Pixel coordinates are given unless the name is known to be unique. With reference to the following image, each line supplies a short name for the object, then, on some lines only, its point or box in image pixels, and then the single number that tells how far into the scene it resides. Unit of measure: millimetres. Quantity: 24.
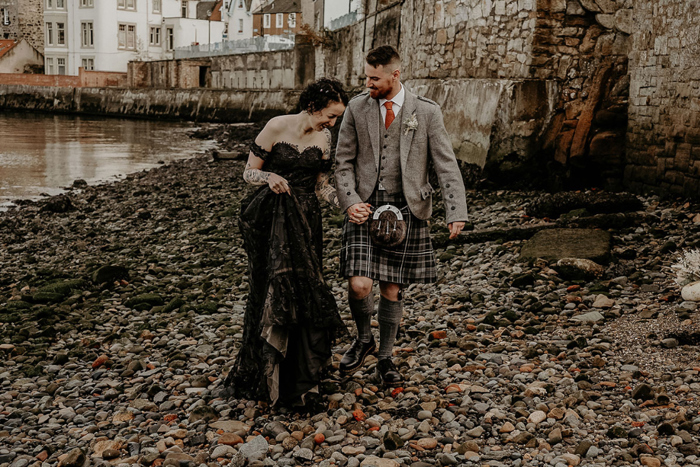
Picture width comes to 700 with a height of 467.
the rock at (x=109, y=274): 7723
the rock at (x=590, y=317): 5348
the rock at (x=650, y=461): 3336
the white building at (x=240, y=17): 71125
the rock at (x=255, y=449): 3721
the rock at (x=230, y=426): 4031
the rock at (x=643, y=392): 3994
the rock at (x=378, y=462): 3549
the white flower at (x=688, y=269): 5586
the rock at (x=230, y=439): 3887
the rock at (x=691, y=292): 5309
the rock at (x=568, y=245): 6648
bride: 4156
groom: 4266
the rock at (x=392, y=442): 3729
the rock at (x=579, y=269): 6334
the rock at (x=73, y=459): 3735
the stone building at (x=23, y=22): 63188
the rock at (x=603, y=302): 5594
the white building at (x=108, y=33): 58625
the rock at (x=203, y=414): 4211
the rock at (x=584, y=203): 8305
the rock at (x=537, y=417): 3895
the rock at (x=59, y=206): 13398
